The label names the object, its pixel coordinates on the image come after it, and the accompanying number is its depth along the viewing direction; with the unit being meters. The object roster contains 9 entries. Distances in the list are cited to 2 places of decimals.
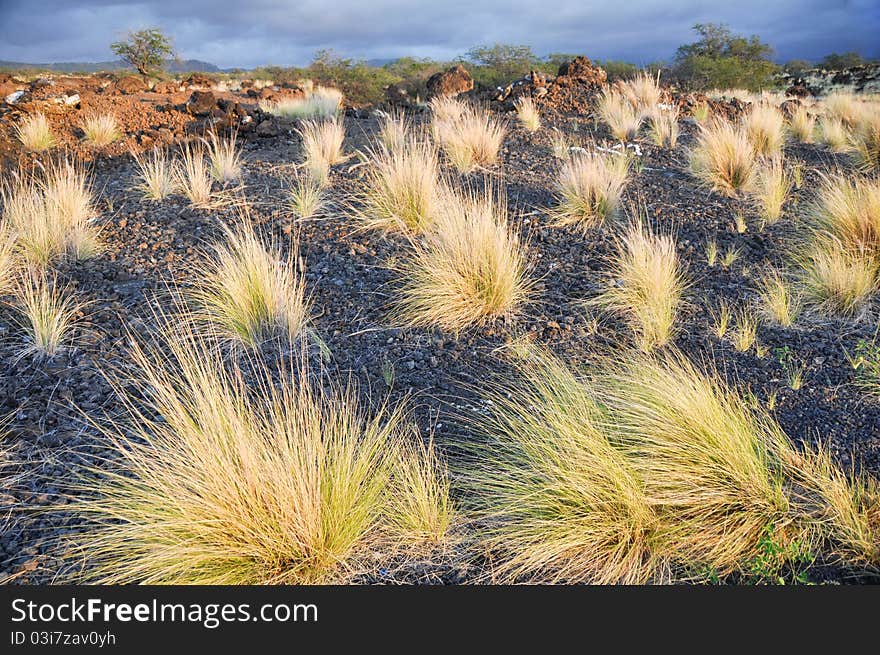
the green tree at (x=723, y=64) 18.72
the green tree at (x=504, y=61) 22.31
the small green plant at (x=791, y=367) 3.50
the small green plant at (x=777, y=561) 2.22
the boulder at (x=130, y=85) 14.09
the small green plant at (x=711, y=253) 5.23
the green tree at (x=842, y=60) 37.94
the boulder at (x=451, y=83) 14.12
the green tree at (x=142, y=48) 24.00
